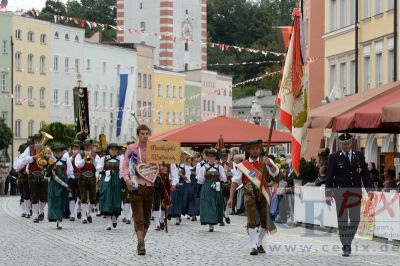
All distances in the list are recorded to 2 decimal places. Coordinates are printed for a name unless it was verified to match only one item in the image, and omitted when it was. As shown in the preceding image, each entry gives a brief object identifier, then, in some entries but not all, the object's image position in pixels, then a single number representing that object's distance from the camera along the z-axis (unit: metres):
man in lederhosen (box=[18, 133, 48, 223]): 32.69
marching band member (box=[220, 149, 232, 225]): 38.25
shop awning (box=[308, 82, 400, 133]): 28.06
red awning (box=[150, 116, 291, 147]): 41.69
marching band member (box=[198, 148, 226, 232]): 30.84
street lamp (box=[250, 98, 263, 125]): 56.75
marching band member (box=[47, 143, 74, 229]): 30.27
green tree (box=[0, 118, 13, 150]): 89.38
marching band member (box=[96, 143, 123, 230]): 30.75
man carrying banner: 21.81
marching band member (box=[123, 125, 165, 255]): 22.27
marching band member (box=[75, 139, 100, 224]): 34.59
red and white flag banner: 22.66
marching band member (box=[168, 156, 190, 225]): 34.34
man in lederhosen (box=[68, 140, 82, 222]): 34.91
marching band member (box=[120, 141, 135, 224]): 33.12
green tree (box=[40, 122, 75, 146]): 85.59
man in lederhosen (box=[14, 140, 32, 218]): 36.62
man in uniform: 21.61
